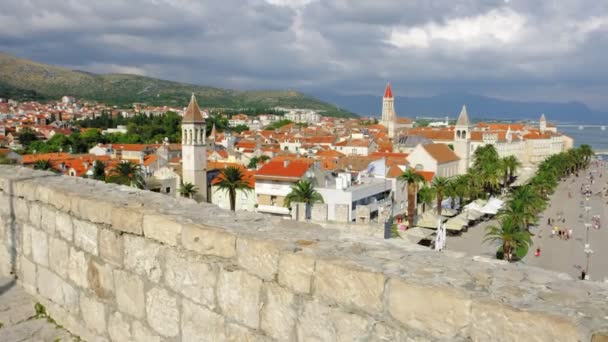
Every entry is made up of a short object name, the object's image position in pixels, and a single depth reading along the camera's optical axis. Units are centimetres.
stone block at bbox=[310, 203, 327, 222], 2814
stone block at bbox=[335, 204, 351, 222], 2858
